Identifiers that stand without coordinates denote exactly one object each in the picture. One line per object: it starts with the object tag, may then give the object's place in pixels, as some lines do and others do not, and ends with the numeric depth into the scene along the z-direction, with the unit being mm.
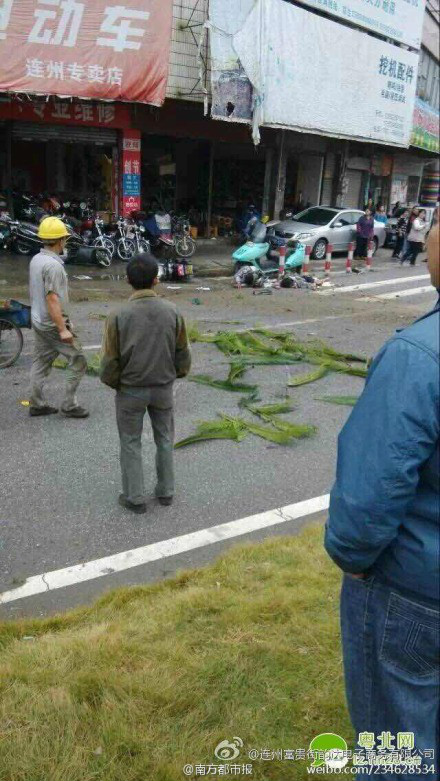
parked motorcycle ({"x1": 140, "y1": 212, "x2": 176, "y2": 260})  17469
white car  18969
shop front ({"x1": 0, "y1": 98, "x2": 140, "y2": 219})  16188
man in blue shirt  1688
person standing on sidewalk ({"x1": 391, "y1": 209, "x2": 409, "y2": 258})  21859
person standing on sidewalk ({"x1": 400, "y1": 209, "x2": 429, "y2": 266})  18964
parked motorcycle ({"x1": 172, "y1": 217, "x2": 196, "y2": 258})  17812
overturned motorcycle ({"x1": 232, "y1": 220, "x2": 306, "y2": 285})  14927
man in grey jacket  4227
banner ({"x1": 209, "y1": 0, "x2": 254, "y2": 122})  16391
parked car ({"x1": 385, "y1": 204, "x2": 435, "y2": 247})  23670
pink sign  17588
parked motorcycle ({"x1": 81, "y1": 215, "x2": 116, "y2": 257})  15906
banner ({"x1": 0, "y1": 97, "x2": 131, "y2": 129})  15680
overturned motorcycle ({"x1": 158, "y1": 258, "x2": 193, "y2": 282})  14820
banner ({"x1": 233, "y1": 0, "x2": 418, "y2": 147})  17656
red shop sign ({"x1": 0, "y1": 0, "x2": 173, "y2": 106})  13336
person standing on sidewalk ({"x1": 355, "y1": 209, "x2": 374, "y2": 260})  19203
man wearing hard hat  5703
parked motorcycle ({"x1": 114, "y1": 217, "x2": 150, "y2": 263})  16500
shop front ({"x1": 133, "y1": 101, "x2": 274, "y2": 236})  21016
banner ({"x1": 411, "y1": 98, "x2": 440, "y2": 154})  27797
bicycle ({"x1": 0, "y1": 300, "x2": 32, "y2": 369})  7363
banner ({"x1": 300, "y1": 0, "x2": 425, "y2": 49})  20969
